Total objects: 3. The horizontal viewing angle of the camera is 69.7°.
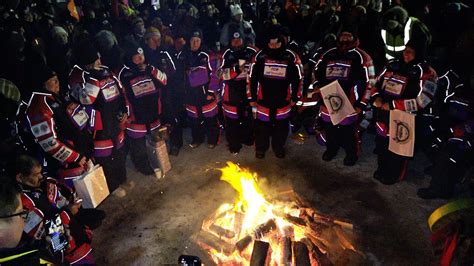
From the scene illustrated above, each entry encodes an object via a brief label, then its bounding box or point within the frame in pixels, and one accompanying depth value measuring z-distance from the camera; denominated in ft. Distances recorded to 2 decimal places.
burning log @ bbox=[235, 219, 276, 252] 17.04
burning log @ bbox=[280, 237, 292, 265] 16.12
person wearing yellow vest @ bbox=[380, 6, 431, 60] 25.09
